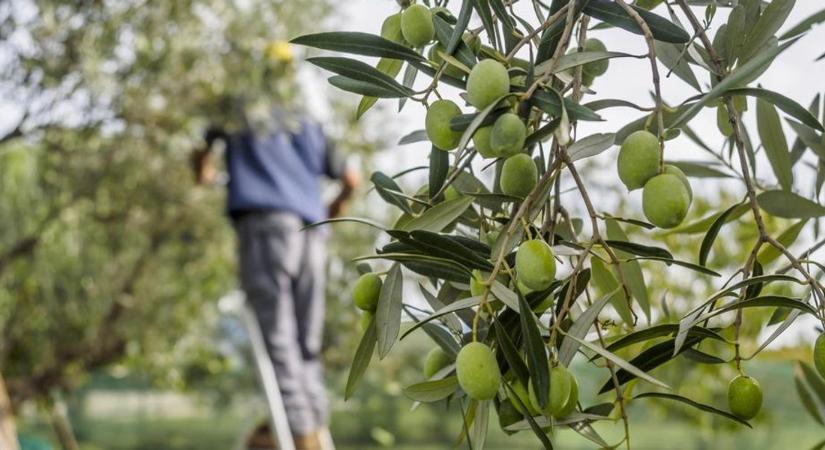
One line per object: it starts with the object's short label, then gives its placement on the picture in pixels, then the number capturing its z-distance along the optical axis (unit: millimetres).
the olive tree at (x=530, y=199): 485
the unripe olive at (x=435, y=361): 667
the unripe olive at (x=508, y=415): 560
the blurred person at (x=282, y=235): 2934
